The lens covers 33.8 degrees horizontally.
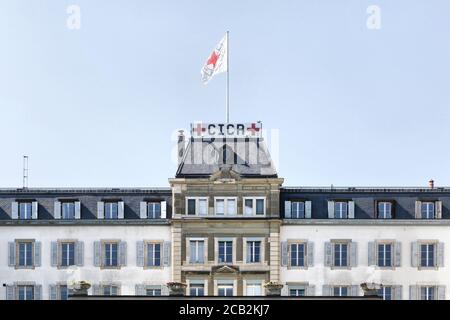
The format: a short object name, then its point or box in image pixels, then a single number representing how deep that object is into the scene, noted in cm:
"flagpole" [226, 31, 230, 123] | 6128
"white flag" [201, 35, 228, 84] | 6203
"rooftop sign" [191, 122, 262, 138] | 6031
